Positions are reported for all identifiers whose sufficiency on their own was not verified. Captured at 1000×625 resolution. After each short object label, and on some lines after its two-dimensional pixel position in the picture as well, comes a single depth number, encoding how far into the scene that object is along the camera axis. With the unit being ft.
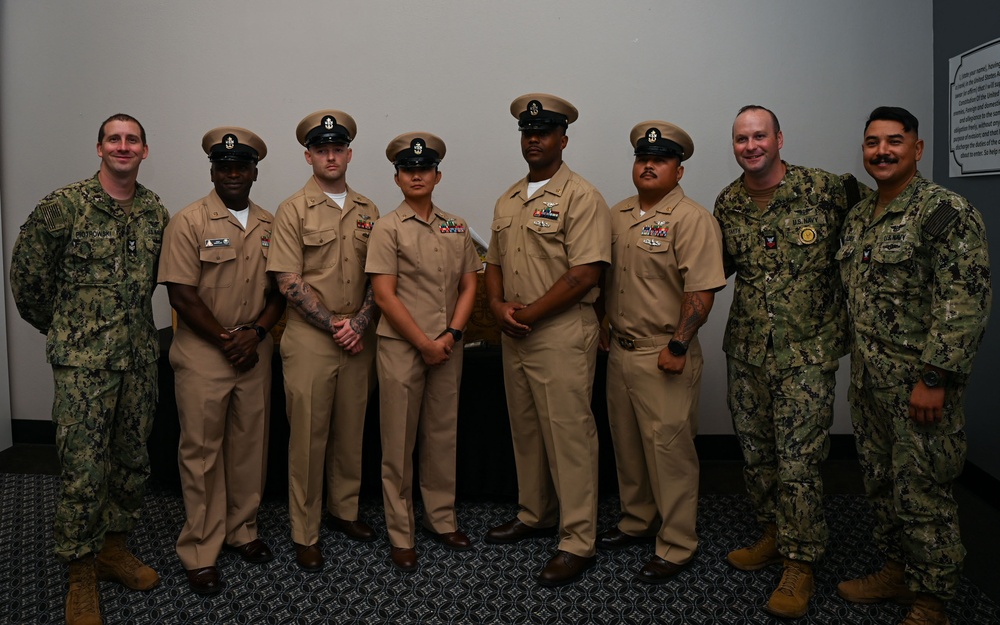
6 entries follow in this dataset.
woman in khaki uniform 9.33
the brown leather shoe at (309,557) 9.37
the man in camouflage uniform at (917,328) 7.29
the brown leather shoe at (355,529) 10.16
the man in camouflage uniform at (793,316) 8.55
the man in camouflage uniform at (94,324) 8.43
